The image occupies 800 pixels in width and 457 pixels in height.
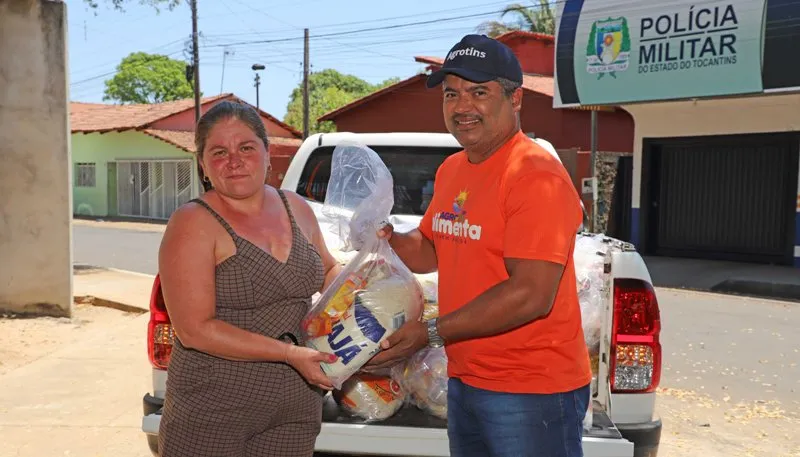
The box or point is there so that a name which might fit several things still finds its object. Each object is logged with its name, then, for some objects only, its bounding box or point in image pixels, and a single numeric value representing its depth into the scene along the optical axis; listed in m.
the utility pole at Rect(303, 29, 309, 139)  27.31
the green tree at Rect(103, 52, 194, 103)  69.12
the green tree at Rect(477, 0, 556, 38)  35.59
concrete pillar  7.44
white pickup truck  2.67
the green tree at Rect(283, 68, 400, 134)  57.97
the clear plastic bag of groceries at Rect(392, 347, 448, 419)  2.85
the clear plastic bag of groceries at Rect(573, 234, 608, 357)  2.92
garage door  13.83
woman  2.07
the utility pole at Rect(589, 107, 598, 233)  15.35
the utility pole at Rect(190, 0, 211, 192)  26.22
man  1.98
